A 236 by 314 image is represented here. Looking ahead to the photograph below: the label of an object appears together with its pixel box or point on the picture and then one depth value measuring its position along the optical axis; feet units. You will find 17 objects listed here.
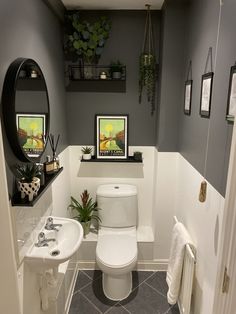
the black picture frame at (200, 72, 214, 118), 4.55
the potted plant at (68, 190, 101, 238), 7.98
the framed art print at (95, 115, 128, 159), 7.96
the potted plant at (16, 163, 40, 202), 4.02
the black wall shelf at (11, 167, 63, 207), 3.89
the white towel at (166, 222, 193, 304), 5.55
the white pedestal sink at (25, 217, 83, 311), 4.42
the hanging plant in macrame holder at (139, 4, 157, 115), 7.19
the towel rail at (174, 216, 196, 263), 5.02
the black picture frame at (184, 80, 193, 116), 5.96
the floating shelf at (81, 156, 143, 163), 7.88
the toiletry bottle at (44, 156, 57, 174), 5.22
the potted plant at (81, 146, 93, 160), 7.98
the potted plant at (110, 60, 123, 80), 7.27
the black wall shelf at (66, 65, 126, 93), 7.40
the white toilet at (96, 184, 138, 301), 6.42
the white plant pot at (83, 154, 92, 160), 7.97
